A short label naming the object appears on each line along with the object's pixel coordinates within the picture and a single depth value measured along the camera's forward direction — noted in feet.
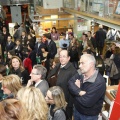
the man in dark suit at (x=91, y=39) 28.91
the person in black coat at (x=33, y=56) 23.56
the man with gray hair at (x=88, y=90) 10.02
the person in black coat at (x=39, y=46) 24.45
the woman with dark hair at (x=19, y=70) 15.29
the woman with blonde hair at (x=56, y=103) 9.06
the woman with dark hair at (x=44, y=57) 22.39
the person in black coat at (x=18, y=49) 24.57
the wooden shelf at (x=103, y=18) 19.15
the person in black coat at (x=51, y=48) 24.73
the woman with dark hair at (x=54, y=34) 32.43
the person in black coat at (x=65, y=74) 12.91
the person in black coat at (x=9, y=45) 27.99
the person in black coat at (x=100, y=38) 30.69
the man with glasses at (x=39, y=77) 11.94
